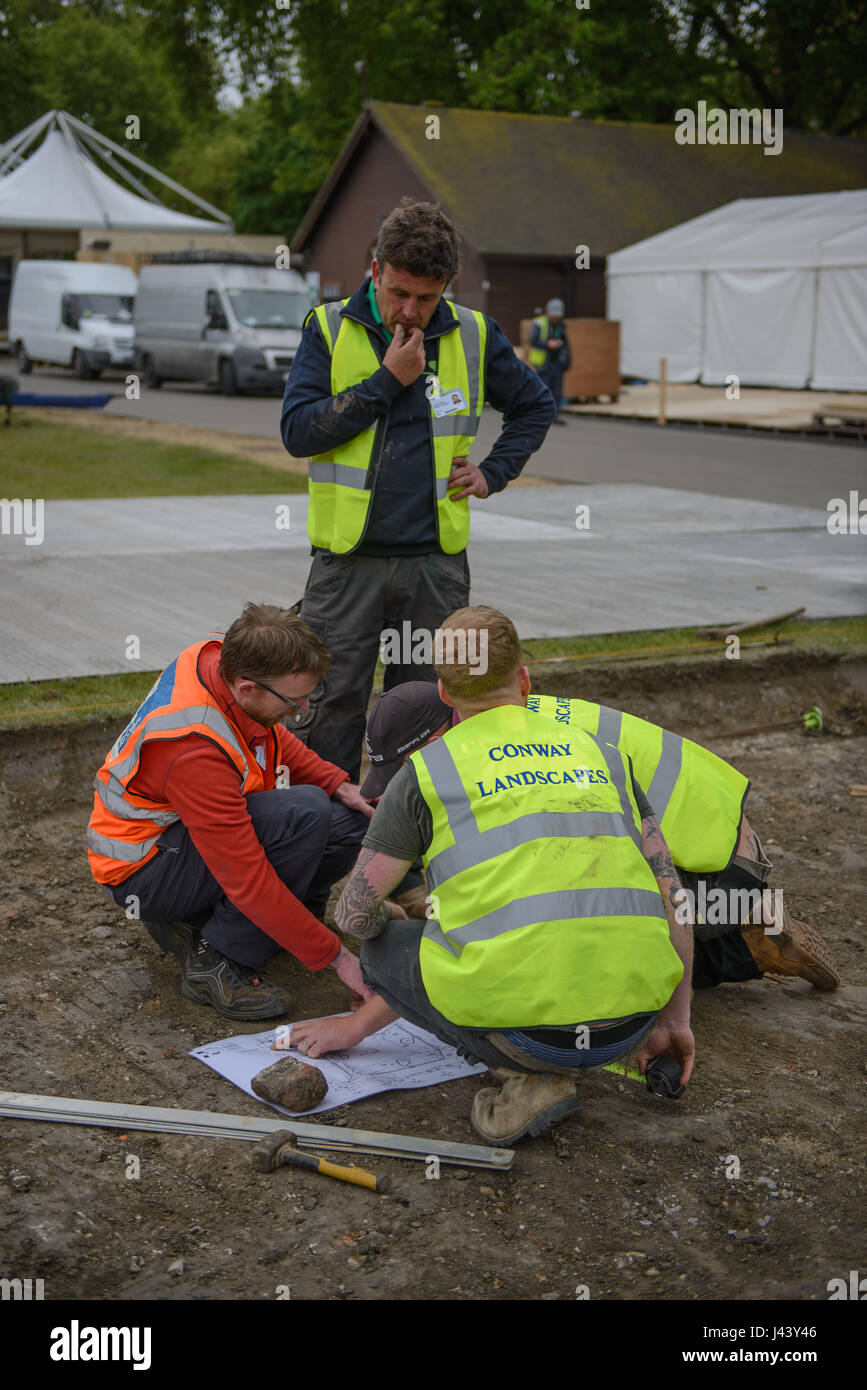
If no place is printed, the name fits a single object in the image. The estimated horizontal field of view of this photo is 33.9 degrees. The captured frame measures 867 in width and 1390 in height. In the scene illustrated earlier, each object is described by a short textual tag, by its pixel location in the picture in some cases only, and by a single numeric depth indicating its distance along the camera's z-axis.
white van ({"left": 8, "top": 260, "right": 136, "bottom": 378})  29.03
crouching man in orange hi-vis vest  3.78
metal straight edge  3.36
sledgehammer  3.23
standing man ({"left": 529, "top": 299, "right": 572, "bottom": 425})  21.78
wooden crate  26.00
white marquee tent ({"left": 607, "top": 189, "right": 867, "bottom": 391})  25.56
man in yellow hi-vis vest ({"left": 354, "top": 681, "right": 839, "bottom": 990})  3.71
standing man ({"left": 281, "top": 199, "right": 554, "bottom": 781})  4.51
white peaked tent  37.75
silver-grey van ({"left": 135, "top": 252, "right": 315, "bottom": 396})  25.52
